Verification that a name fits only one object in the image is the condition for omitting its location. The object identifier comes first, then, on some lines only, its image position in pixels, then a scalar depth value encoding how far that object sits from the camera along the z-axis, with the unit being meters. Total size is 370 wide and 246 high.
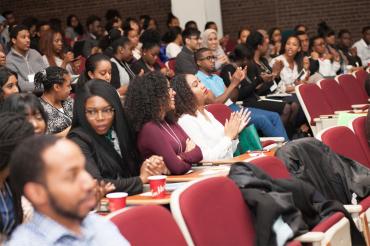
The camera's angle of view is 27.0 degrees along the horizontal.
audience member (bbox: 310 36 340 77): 10.26
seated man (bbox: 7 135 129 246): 1.99
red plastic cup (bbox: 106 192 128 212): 3.30
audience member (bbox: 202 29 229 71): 9.58
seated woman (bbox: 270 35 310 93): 9.04
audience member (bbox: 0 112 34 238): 2.66
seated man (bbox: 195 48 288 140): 7.05
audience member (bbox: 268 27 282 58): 11.09
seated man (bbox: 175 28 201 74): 8.12
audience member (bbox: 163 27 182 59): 10.41
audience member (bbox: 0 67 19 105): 5.10
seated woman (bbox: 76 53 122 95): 6.33
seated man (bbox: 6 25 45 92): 7.20
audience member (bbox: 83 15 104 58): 11.97
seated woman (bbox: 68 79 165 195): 3.92
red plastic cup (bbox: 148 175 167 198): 3.61
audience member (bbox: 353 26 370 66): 12.12
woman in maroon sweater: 4.34
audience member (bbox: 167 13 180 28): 11.62
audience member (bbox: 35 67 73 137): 5.35
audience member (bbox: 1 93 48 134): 3.46
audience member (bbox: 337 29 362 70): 11.16
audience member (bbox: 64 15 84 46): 12.73
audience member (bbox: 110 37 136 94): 7.71
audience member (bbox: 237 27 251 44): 11.07
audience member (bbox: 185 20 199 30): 10.95
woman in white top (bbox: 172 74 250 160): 5.09
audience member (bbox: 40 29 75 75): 7.96
